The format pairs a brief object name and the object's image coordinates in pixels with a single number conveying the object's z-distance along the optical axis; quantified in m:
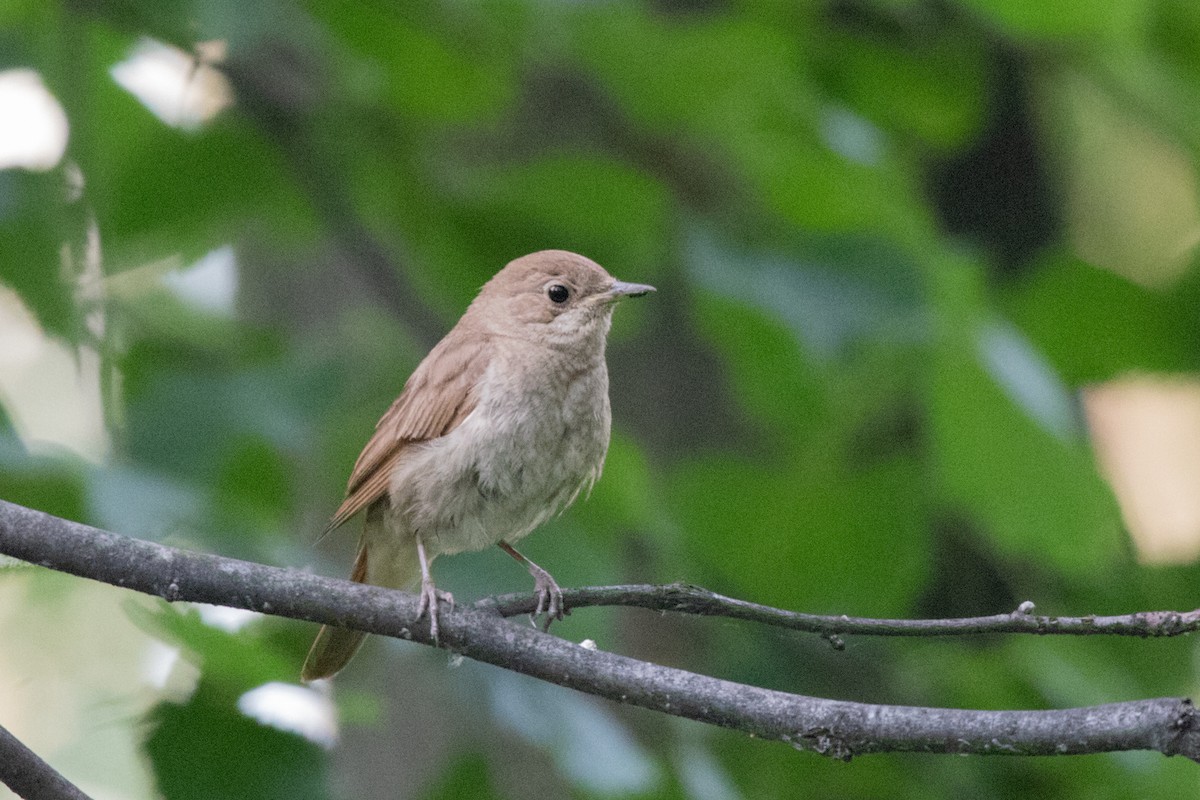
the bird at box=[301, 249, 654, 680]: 8.18
